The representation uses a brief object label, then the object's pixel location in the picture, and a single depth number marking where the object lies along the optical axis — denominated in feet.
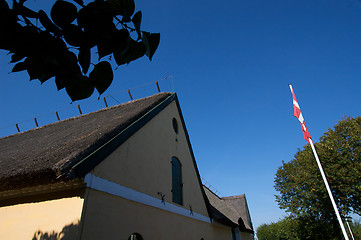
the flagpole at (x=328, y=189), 29.92
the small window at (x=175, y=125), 31.51
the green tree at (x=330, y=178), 56.24
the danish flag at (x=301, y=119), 35.86
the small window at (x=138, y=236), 17.69
